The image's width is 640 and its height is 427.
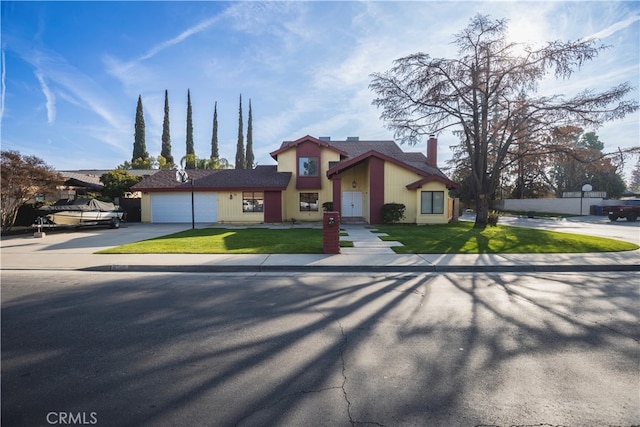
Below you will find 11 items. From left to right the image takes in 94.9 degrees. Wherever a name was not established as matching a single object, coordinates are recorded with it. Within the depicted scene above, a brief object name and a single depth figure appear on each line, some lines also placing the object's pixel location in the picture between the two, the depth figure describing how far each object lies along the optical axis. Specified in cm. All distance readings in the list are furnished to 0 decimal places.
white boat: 1611
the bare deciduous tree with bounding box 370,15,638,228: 1560
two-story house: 1973
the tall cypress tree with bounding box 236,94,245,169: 5664
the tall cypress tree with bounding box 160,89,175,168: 5325
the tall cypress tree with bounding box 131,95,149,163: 4959
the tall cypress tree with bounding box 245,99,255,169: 5914
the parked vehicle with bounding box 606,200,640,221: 2472
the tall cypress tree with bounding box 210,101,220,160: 6009
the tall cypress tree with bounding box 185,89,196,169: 5797
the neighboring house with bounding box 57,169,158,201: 2053
